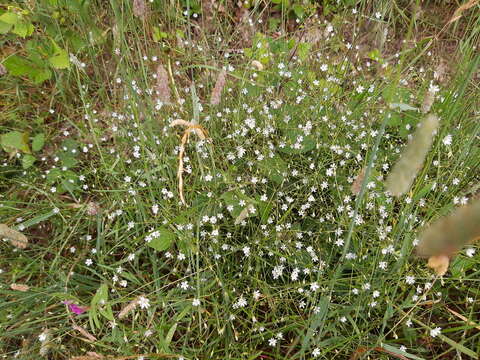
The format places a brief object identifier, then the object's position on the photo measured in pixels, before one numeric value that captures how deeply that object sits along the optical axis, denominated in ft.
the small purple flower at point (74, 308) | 1.29
